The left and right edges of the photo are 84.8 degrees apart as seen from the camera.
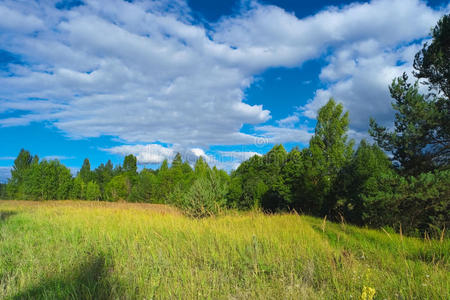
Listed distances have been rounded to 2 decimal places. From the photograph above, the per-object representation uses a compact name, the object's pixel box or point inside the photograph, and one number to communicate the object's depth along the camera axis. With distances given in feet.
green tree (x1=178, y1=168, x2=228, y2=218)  30.17
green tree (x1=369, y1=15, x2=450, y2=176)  28.02
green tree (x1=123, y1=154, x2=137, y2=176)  178.40
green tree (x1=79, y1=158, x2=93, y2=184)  171.04
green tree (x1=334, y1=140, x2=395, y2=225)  33.44
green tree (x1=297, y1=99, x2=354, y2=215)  49.67
